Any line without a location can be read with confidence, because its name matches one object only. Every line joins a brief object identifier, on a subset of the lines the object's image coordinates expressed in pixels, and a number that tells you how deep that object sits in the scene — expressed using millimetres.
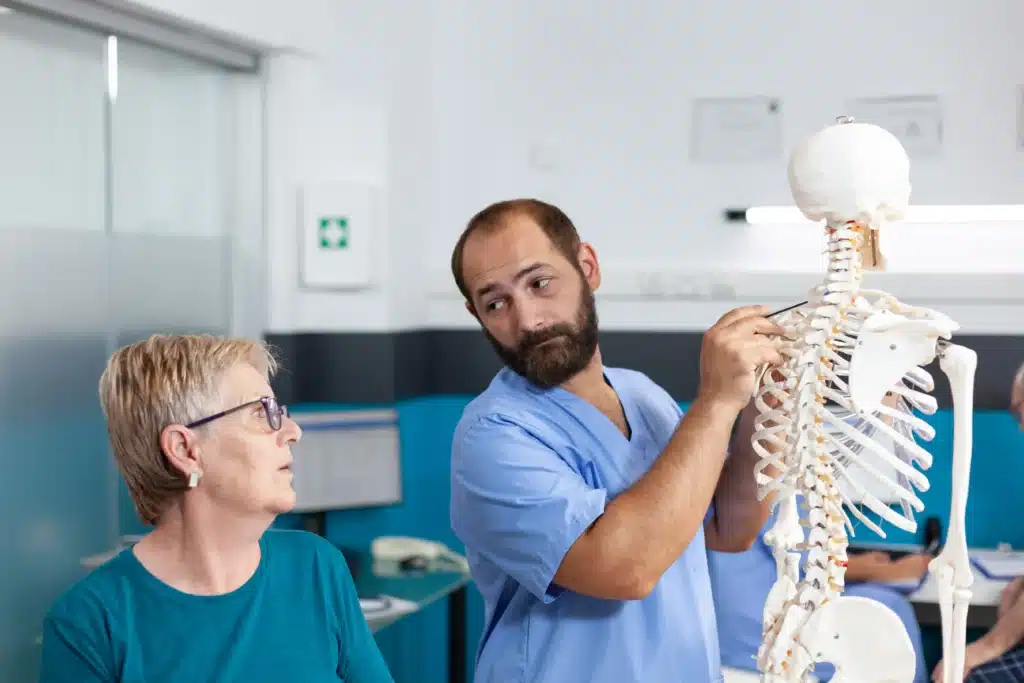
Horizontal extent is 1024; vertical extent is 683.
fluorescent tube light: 3570
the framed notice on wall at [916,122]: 3633
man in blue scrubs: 1374
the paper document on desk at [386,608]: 2832
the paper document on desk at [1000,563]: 3129
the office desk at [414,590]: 2952
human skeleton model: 1399
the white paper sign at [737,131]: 3756
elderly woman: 1432
